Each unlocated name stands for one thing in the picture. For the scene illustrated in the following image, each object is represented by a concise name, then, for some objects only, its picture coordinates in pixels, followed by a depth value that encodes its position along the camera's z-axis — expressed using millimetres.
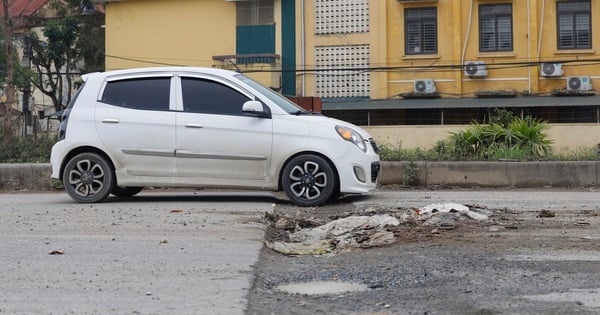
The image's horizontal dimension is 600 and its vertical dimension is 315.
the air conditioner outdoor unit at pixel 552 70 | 32875
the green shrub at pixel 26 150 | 15828
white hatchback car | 10219
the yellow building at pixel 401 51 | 33250
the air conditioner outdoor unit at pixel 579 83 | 32656
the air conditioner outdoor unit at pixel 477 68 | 33691
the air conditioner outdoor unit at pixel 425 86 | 34156
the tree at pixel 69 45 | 49000
